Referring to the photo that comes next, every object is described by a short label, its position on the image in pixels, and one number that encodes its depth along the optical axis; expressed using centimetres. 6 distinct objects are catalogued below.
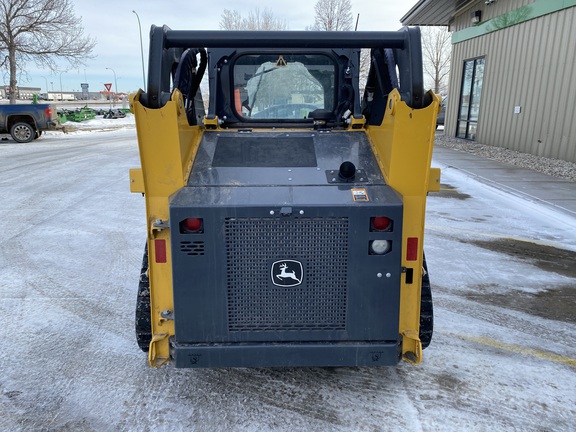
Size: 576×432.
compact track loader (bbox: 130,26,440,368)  260
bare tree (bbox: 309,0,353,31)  2352
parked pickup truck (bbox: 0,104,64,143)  1709
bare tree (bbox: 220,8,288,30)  3525
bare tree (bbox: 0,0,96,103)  2377
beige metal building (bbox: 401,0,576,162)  1154
